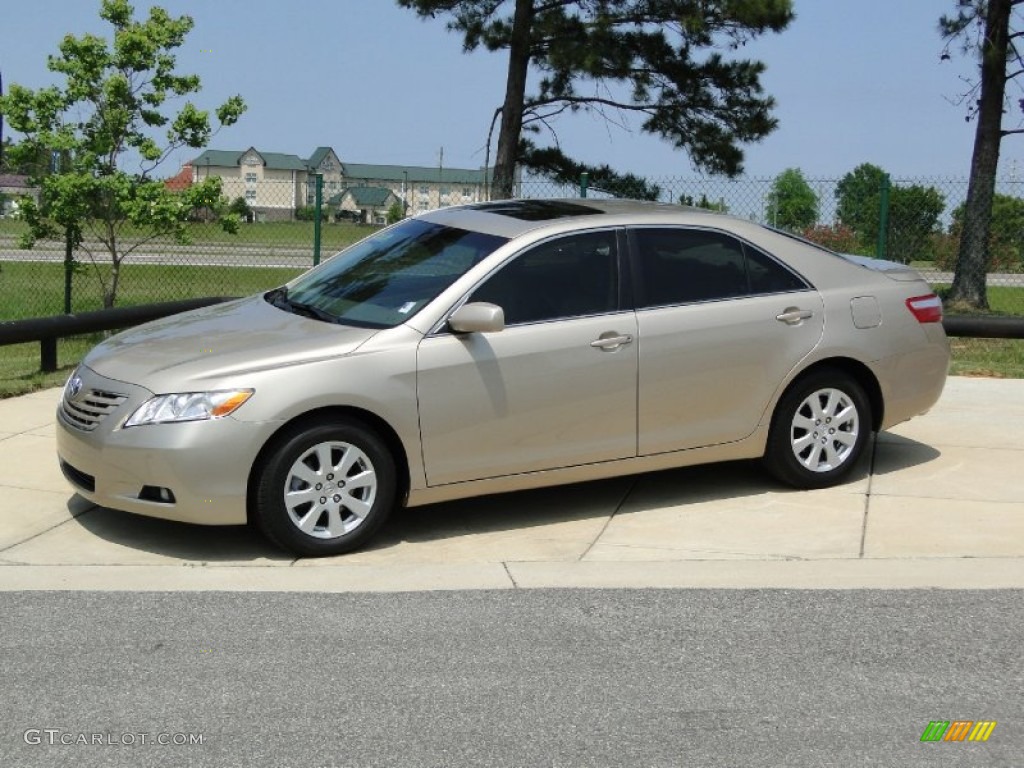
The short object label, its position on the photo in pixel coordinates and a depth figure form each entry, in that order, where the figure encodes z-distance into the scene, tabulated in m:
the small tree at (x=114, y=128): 16.36
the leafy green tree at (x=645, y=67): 18.14
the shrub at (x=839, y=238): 15.49
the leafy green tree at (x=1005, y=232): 17.98
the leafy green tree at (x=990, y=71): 18.34
